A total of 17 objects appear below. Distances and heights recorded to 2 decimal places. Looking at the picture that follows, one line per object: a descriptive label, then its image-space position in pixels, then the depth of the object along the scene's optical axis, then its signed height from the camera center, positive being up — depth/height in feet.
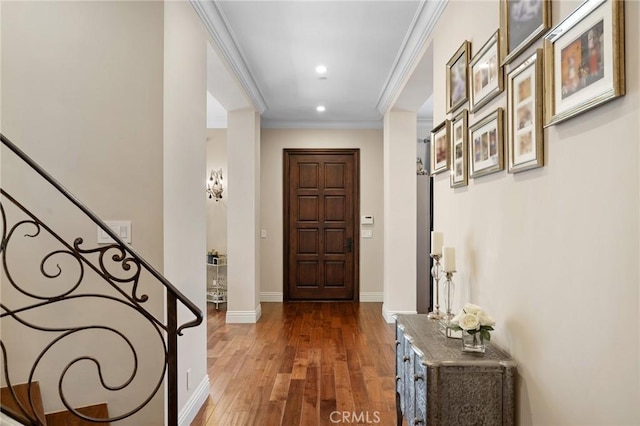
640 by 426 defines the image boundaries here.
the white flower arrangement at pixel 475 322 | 5.48 -1.42
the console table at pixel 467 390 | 5.33 -2.29
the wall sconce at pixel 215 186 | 21.17 +1.67
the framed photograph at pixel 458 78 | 7.33 +2.73
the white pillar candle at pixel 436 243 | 7.77 -0.49
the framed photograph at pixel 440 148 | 8.64 +1.61
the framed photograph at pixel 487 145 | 5.94 +1.17
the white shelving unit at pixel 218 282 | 19.45 -3.25
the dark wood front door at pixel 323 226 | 20.65 -0.42
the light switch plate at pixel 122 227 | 6.95 -0.16
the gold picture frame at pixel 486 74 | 5.96 +2.30
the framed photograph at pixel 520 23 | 4.73 +2.49
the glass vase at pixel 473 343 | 5.65 -1.79
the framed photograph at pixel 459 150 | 7.45 +1.31
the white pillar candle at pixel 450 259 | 7.06 -0.72
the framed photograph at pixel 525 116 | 4.81 +1.32
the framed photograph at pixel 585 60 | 3.52 +1.55
